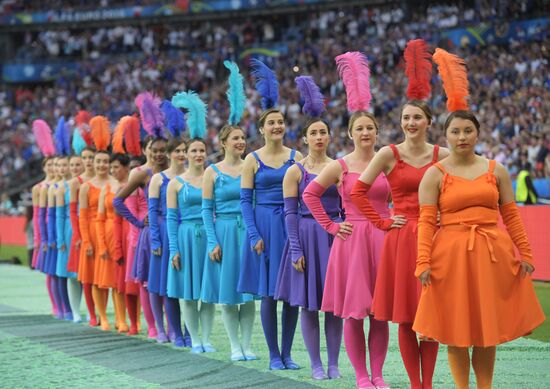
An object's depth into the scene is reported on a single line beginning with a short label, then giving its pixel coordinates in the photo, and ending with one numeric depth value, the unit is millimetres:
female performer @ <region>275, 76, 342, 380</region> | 15305
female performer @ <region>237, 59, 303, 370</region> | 16578
